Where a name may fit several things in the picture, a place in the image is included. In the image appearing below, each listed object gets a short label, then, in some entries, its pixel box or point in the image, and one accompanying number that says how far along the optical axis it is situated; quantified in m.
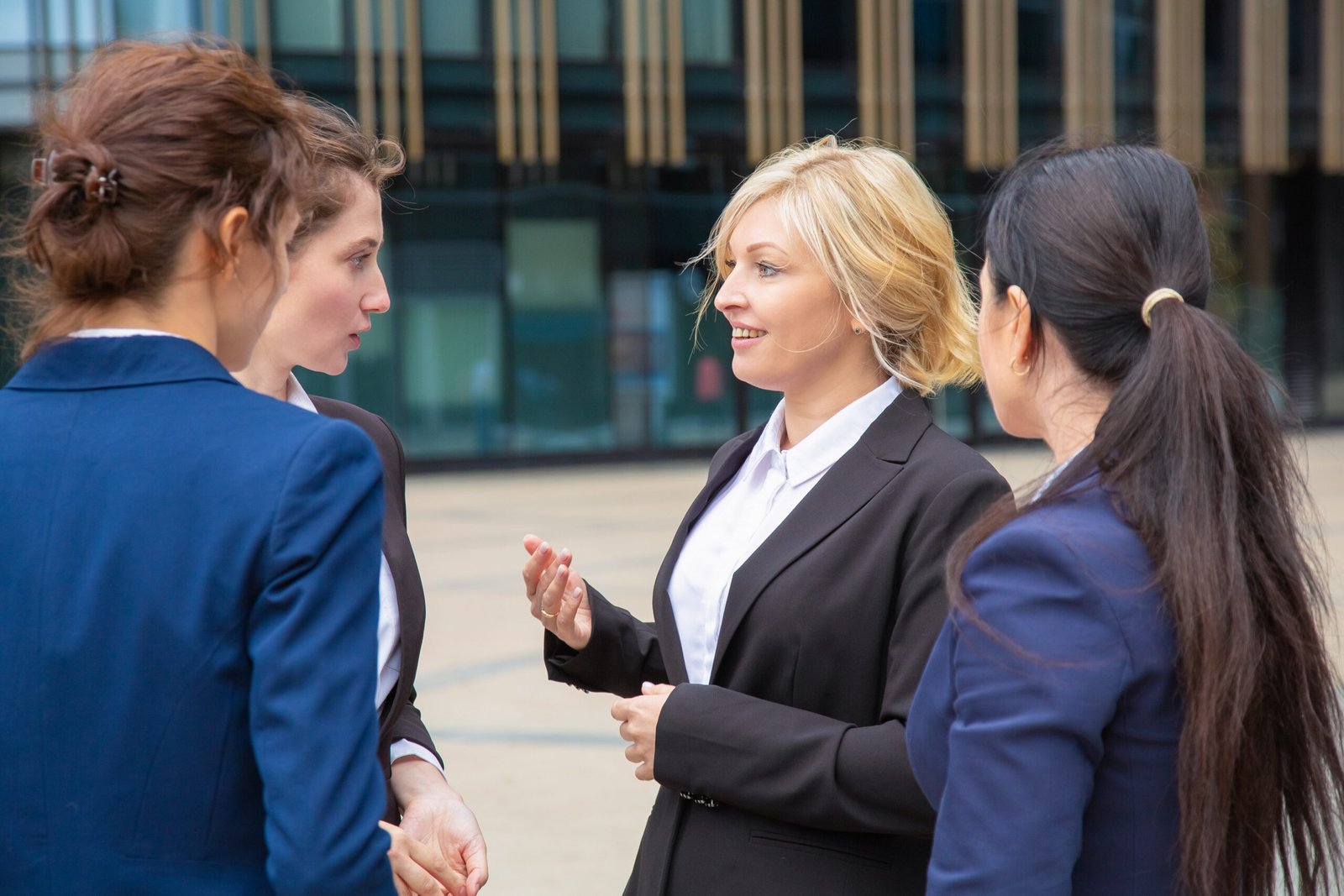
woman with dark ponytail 2.72
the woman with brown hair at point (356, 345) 3.17
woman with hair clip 2.68
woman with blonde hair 3.12
